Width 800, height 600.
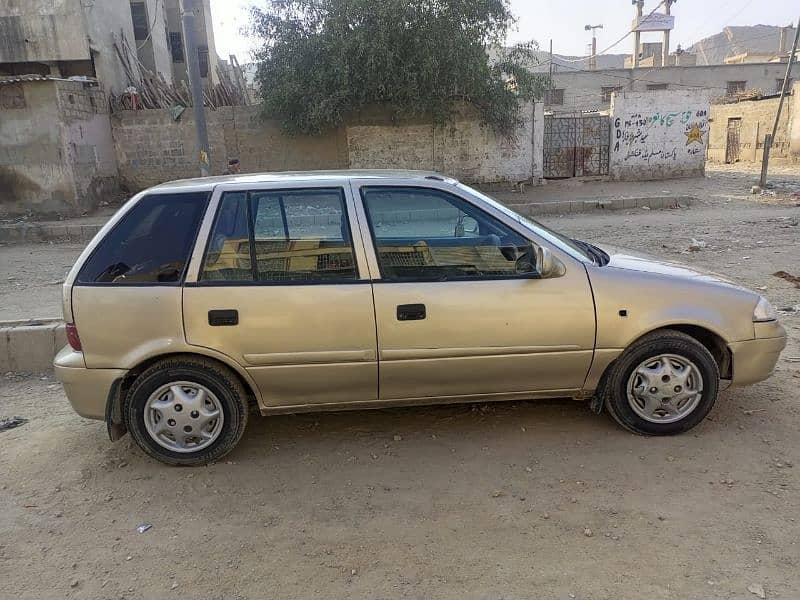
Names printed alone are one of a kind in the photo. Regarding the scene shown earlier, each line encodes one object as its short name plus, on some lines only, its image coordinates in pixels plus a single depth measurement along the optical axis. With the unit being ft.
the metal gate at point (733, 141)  85.30
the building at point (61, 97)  46.98
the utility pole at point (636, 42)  124.06
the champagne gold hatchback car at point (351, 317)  10.73
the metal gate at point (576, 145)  63.67
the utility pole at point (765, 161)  51.90
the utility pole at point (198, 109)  36.03
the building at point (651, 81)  110.22
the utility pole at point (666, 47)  126.82
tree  46.09
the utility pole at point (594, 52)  150.30
